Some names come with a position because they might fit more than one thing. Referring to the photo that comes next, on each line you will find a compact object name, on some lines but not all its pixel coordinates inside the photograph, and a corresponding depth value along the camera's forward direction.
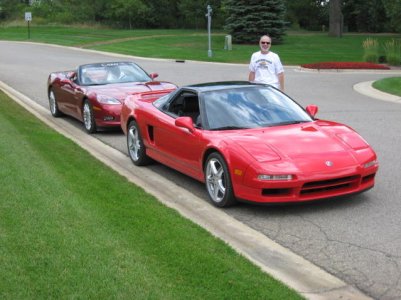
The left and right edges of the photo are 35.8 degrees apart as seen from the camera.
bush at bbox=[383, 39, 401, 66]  30.11
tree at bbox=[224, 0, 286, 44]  44.06
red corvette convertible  11.67
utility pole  33.01
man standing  10.52
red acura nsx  6.33
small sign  54.88
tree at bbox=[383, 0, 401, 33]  36.52
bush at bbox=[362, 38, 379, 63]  31.09
